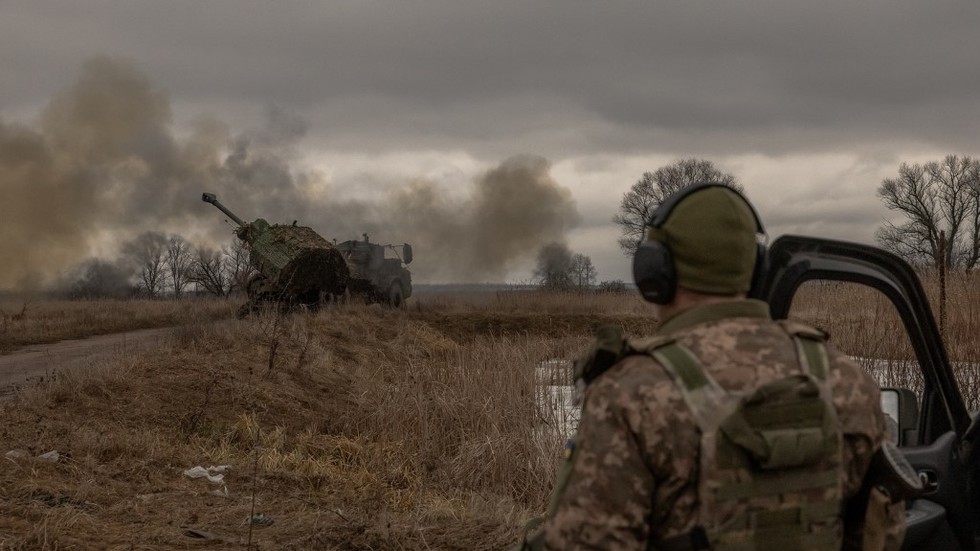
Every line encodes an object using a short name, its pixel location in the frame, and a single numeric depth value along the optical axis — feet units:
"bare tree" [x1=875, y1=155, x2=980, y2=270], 154.92
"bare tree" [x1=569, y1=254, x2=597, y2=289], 133.31
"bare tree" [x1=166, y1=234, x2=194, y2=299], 232.32
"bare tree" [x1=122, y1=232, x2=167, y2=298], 233.35
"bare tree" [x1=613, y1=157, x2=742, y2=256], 179.52
